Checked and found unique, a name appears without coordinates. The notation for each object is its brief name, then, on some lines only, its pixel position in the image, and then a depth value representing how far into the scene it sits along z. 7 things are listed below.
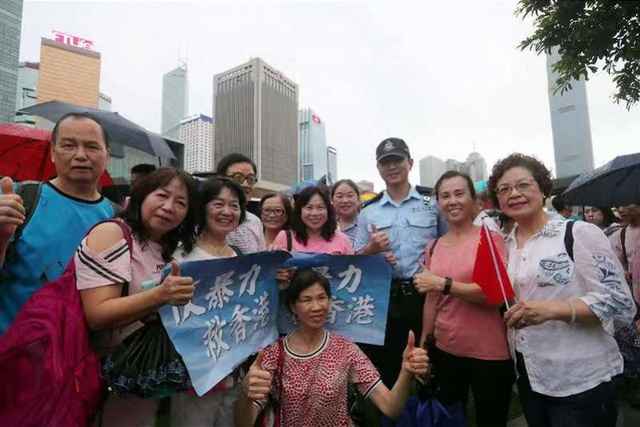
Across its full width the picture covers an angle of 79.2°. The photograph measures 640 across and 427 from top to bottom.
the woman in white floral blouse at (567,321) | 1.97
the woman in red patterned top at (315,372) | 2.13
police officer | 3.12
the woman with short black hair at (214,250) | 2.13
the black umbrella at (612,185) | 3.66
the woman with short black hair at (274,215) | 3.94
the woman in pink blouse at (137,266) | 1.79
